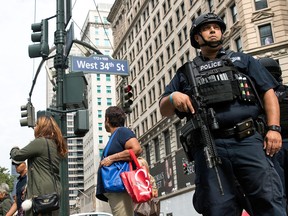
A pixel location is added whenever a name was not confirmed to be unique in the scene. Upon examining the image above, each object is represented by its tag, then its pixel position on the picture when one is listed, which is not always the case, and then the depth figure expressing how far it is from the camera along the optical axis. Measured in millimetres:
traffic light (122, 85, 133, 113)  13141
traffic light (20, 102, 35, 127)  12266
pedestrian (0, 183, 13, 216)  8984
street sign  11560
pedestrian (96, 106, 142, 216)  5074
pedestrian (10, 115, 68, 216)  5176
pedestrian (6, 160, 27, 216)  7105
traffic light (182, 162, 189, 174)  31852
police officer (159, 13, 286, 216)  3031
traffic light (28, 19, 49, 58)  11078
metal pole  9352
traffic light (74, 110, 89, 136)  9961
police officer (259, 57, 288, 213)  4637
